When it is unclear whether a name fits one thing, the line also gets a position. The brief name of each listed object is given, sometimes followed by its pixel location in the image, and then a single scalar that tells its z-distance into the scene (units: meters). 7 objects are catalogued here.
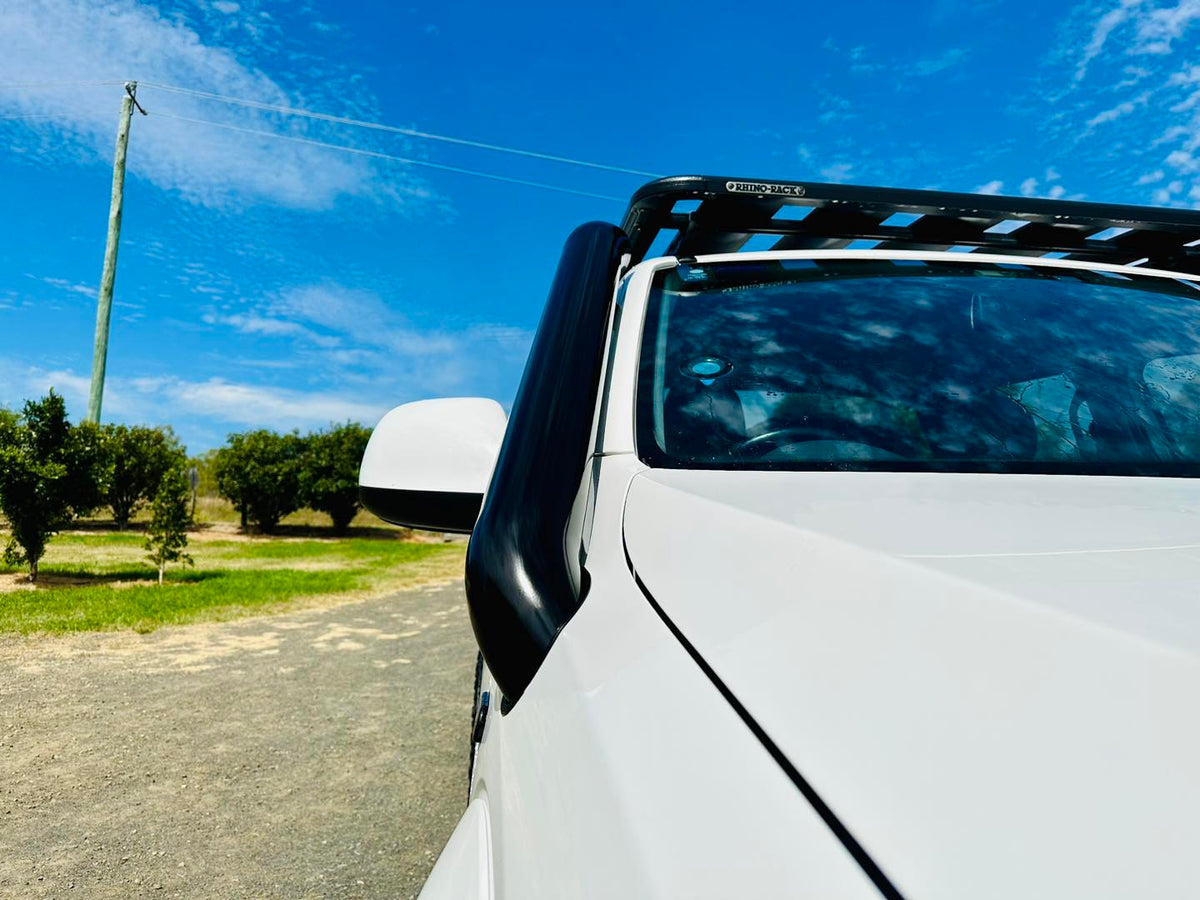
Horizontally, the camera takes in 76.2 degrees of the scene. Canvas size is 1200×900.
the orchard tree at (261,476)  27.80
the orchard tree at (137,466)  25.38
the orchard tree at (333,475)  28.48
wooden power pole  19.22
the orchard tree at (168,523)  13.87
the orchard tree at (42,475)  13.00
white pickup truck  0.40
